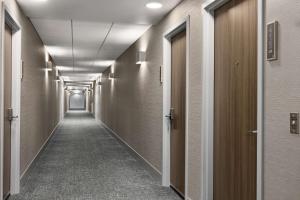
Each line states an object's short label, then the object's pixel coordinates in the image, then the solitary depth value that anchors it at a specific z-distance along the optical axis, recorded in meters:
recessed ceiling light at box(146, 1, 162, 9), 3.63
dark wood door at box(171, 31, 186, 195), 3.64
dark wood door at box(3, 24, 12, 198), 3.27
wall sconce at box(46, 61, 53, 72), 7.06
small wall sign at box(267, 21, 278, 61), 1.81
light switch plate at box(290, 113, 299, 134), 1.65
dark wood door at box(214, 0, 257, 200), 2.21
